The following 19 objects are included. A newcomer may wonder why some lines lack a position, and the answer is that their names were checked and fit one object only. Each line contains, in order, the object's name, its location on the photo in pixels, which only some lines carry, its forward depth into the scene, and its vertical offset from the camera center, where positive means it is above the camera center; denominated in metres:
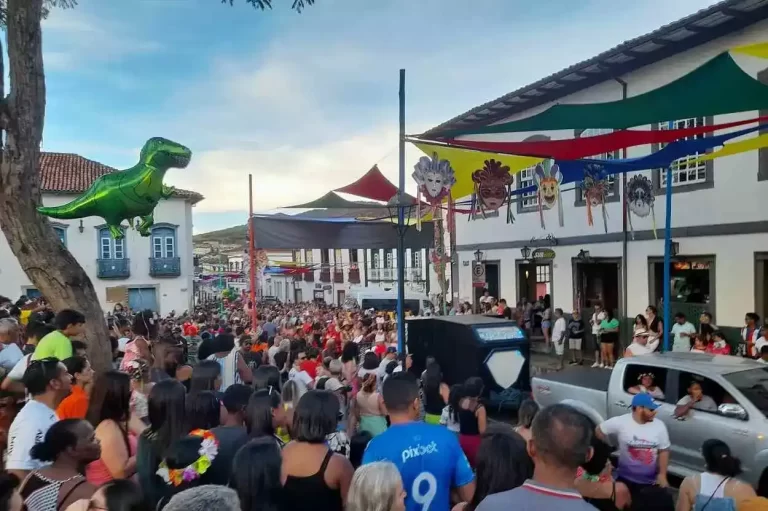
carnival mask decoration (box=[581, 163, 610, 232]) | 12.19 +1.28
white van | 26.01 -2.45
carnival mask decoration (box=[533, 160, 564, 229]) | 10.73 +1.21
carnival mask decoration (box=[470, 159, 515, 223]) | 9.98 +1.08
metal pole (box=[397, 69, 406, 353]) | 8.71 +0.42
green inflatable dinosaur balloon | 5.81 +0.66
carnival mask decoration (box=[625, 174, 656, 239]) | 12.70 +1.05
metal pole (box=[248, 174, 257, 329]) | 12.38 +0.25
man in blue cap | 4.89 -1.75
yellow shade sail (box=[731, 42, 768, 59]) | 6.22 +2.10
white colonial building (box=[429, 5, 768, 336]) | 11.77 +0.57
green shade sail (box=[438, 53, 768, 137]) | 6.29 +1.66
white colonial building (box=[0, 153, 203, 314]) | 28.62 +0.01
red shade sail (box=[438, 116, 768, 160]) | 8.13 +1.50
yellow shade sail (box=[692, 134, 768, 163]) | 8.73 +1.51
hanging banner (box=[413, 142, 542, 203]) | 10.22 +1.62
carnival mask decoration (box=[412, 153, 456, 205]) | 9.39 +1.13
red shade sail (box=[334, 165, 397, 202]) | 13.19 +1.45
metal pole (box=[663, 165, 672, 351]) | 10.24 -0.26
